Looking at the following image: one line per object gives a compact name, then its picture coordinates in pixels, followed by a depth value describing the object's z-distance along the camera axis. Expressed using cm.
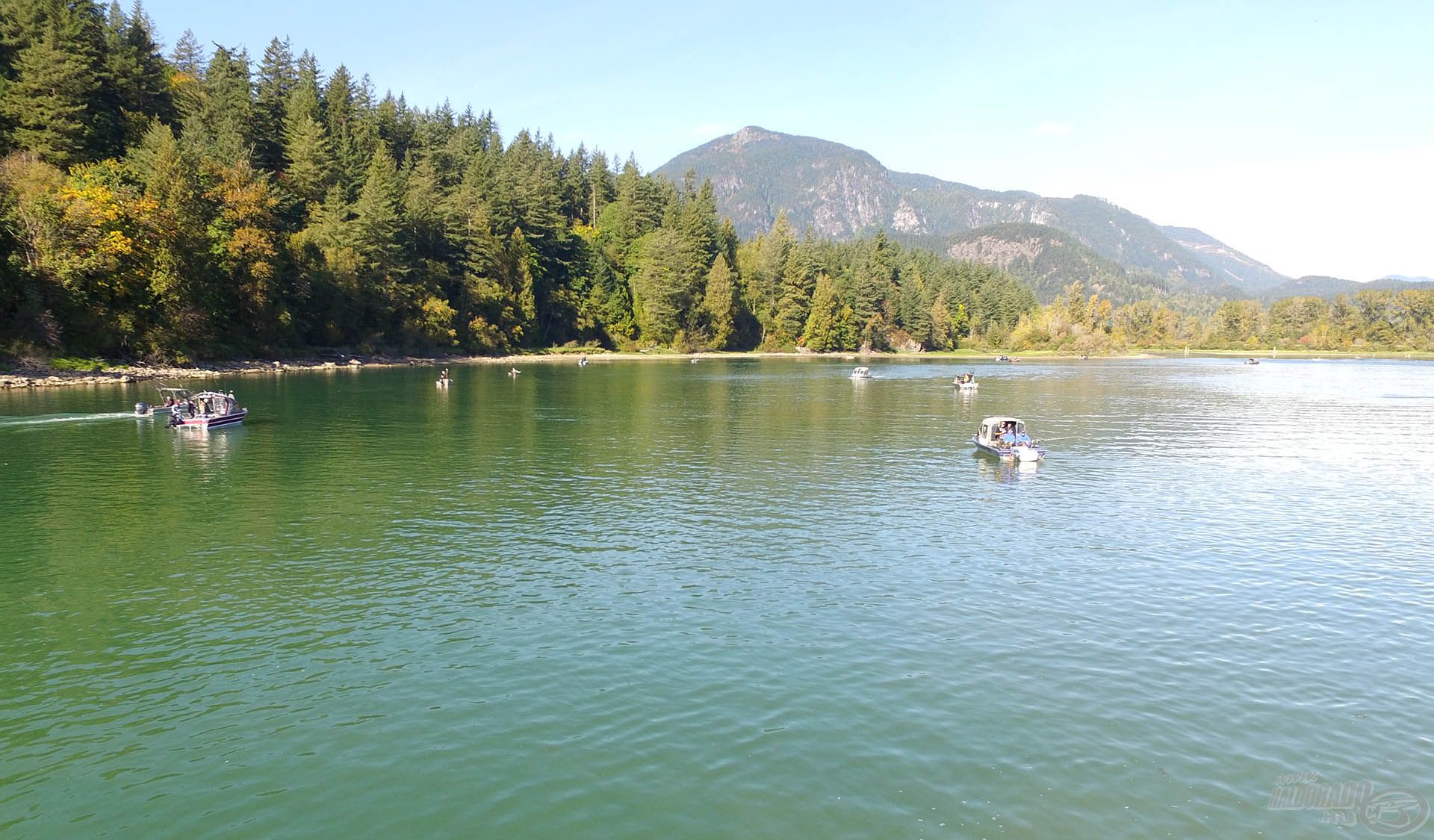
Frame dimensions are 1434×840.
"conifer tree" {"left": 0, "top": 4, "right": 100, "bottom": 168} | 12938
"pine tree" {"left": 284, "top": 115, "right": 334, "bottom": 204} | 17288
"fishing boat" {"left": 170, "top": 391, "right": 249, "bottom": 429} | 7469
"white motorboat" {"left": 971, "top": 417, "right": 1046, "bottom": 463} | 6394
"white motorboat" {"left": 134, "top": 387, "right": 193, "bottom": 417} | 7950
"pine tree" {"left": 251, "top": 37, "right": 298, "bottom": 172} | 17638
